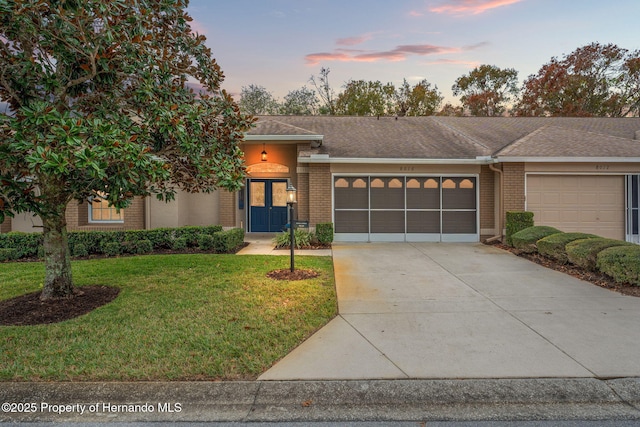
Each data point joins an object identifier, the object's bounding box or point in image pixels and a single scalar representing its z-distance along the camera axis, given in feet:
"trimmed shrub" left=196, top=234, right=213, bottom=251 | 34.17
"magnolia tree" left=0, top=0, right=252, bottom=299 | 13.55
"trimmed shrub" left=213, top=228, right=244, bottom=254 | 33.35
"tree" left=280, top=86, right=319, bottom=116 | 107.65
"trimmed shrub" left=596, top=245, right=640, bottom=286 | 21.48
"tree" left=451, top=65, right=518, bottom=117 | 108.58
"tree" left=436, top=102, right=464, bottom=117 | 108.01
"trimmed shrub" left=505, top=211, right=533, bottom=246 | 35.45
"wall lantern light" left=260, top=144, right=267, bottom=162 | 42.59
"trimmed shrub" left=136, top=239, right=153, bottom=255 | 33.14
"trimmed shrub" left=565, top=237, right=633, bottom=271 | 24.70
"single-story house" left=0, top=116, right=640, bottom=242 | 37.42
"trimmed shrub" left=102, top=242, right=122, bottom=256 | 32.30
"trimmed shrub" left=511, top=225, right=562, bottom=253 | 31.12
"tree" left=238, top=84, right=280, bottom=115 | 109.09
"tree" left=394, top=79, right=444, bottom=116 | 103.91
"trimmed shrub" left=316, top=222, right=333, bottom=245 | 37.22
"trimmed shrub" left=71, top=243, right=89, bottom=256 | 31.91
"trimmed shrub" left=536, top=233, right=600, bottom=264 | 27.61
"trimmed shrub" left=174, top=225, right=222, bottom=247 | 35.14
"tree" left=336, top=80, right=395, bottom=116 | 99.02
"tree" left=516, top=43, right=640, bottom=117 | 94.12
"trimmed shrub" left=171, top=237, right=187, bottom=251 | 34.22
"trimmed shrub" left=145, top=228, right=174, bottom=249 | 34.58
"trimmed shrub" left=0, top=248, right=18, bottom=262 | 30.91
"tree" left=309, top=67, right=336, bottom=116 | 104.78
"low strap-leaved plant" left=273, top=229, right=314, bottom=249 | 35.99
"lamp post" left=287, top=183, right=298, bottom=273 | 25.08
